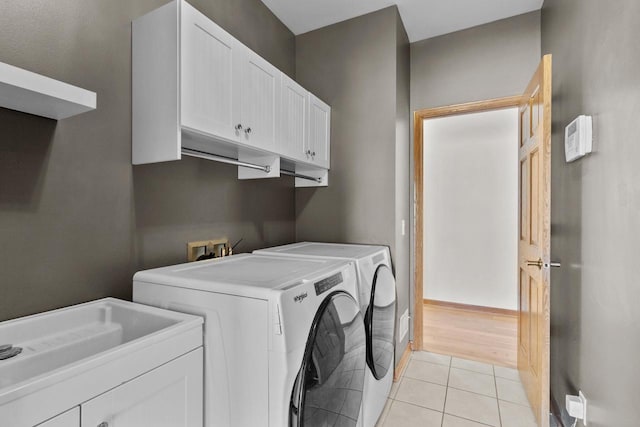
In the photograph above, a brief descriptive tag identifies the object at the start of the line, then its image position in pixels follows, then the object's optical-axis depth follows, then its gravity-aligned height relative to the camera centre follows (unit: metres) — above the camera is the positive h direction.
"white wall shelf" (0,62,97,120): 0.87 +0.34
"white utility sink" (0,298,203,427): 0.76 -0.42
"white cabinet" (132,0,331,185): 1.37 +0.56
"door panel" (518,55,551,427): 1.69 -0.19
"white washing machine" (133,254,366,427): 1.07 -0.46
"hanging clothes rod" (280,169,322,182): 2.38 +0.26
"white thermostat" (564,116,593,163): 1.48 +0.33
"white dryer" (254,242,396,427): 1.74 -0.57
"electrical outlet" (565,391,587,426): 1.51 -0.96
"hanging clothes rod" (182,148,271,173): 1.53 +0.26
